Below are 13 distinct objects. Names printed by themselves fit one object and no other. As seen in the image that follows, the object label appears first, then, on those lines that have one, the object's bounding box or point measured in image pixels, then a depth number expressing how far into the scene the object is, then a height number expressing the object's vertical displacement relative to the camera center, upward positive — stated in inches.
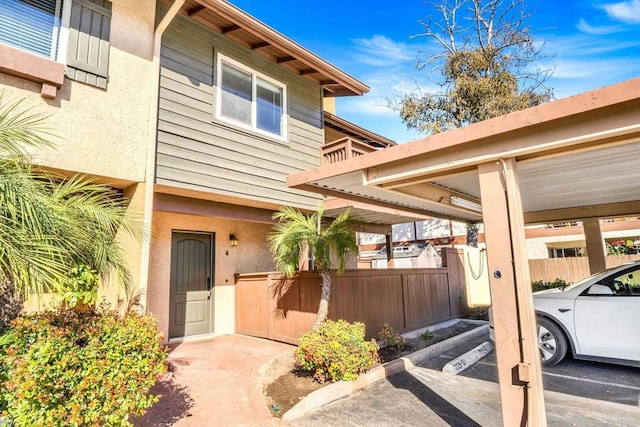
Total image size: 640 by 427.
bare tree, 533.3 +297.1
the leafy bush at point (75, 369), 108.6 -32.1
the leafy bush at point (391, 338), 260.5 -55.1
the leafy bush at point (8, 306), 144.3 -14.7
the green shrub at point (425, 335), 295.2 -61.0
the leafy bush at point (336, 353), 186.1 -47.7
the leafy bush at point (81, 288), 132.6 -6.7
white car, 199.8 -35.2
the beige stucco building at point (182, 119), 197.0 +98.0
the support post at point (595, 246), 326.3 +11.4
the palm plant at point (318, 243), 235.5 +14.2
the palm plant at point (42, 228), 107.3 +14.6
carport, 108.1 +37.7
